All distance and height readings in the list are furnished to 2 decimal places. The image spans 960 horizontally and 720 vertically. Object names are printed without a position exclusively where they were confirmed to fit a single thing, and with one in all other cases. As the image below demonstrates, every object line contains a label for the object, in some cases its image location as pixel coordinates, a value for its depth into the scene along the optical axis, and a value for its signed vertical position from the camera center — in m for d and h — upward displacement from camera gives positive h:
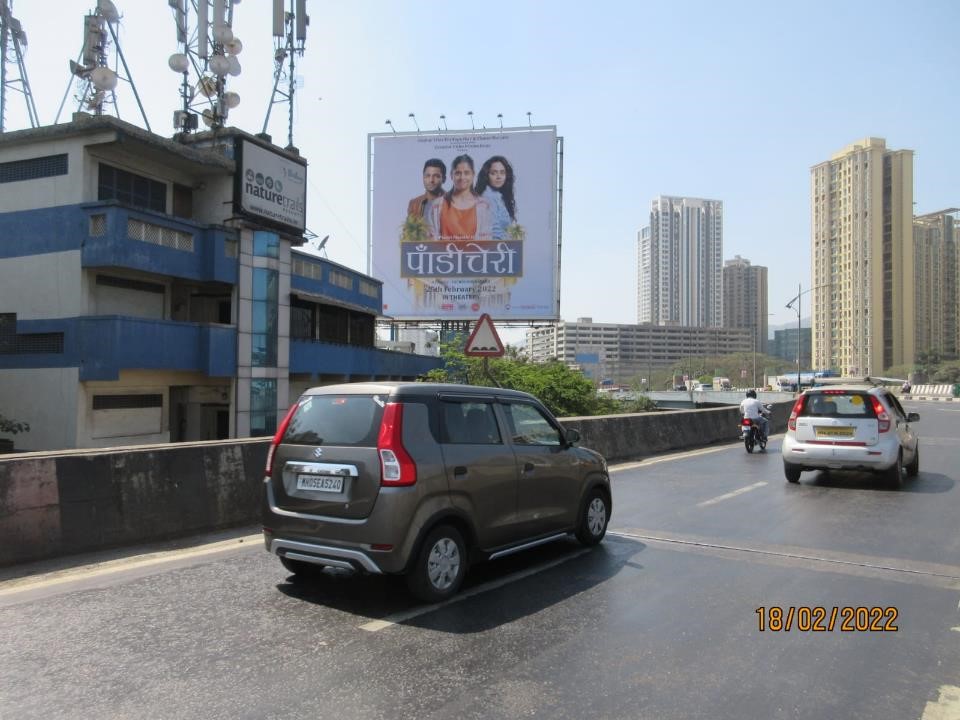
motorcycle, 16.78 -1.37
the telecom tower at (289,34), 28.28 +13.72
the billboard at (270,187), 23.20 +6.32
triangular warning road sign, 12.38 +0.58
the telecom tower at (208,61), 24.66 +10.88
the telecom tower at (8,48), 27.09 +13.19
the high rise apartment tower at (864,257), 111.50 +19.40
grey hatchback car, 5.10 -0.83
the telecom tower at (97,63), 22.06 +9.94
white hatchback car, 10.91 -0.87
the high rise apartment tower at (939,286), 127.50 +16.56
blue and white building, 19.16 +2.71
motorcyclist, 16.83 -0.81
